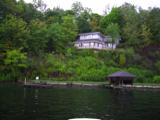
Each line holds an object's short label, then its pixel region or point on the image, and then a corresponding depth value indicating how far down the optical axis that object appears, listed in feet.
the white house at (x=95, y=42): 183.88
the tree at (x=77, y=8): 227.50
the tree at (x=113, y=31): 174.65
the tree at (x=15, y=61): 134.30
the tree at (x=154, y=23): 175.20
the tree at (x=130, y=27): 171.40
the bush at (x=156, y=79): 140.85
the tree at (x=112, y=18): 202.96
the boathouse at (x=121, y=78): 128.90
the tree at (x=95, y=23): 202.41
